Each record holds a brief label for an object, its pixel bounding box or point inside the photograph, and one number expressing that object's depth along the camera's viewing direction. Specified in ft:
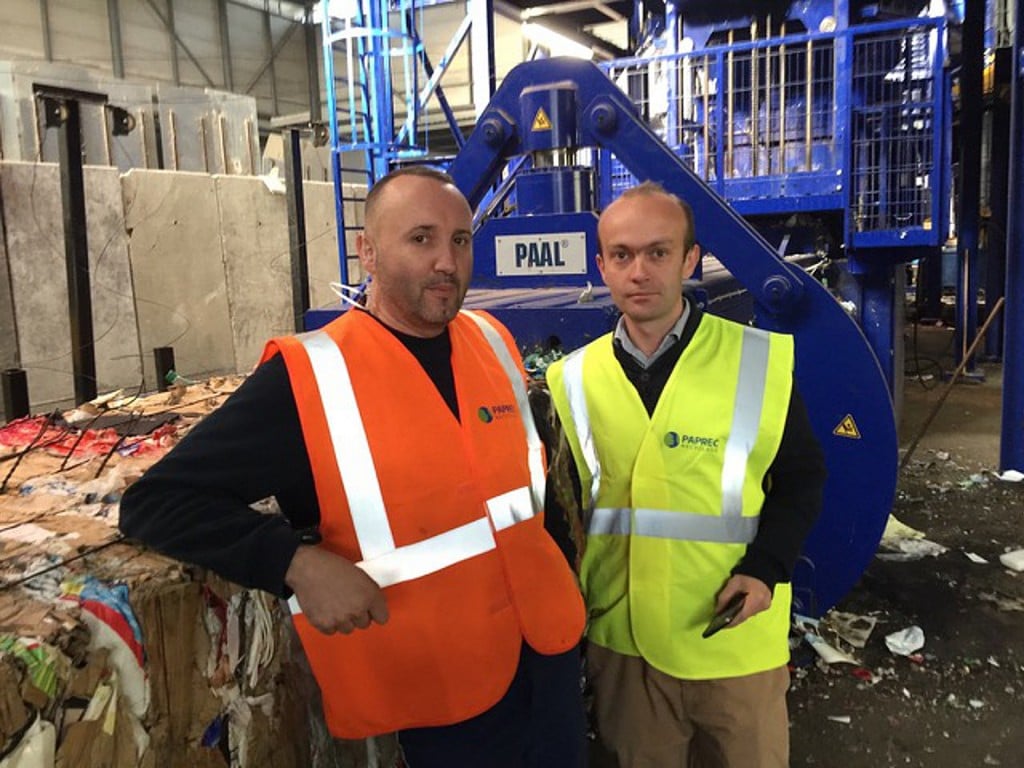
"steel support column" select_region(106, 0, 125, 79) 63.10
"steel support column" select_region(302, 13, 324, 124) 80.84
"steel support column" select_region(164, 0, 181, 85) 67.46
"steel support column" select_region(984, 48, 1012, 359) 31.78
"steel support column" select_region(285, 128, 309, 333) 22.97
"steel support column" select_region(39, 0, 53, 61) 58.65
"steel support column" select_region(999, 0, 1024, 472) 18.19
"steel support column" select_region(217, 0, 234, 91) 72.18
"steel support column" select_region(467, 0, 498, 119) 27.58
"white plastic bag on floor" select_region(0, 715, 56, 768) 4.22
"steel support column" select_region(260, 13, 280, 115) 76.69
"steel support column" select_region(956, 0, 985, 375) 30.68
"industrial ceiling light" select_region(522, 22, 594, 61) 31.50
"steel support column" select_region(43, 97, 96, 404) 14.96
